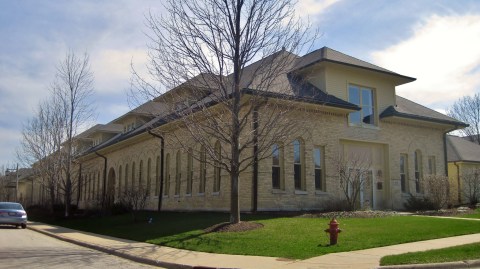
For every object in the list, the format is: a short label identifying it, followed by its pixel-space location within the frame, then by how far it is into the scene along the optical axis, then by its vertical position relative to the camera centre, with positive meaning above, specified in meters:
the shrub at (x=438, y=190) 23.36 -0.12
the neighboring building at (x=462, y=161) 30.47 +1.97
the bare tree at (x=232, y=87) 16.95 +3.58
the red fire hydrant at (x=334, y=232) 13.30 -1.18
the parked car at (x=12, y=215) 26.12 -1.33
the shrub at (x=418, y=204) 24.80 -0.84
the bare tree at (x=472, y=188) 29.62 -0.04
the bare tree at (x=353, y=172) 22.61 +0.77
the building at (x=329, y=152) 23.58 +2.07
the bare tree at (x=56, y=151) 34.06 +2.91
